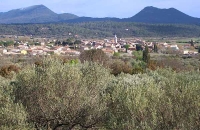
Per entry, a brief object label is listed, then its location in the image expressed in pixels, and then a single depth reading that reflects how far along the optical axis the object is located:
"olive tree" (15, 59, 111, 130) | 11.95
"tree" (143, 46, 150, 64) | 46.27
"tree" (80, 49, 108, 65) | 41.10
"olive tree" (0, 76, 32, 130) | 10.37
